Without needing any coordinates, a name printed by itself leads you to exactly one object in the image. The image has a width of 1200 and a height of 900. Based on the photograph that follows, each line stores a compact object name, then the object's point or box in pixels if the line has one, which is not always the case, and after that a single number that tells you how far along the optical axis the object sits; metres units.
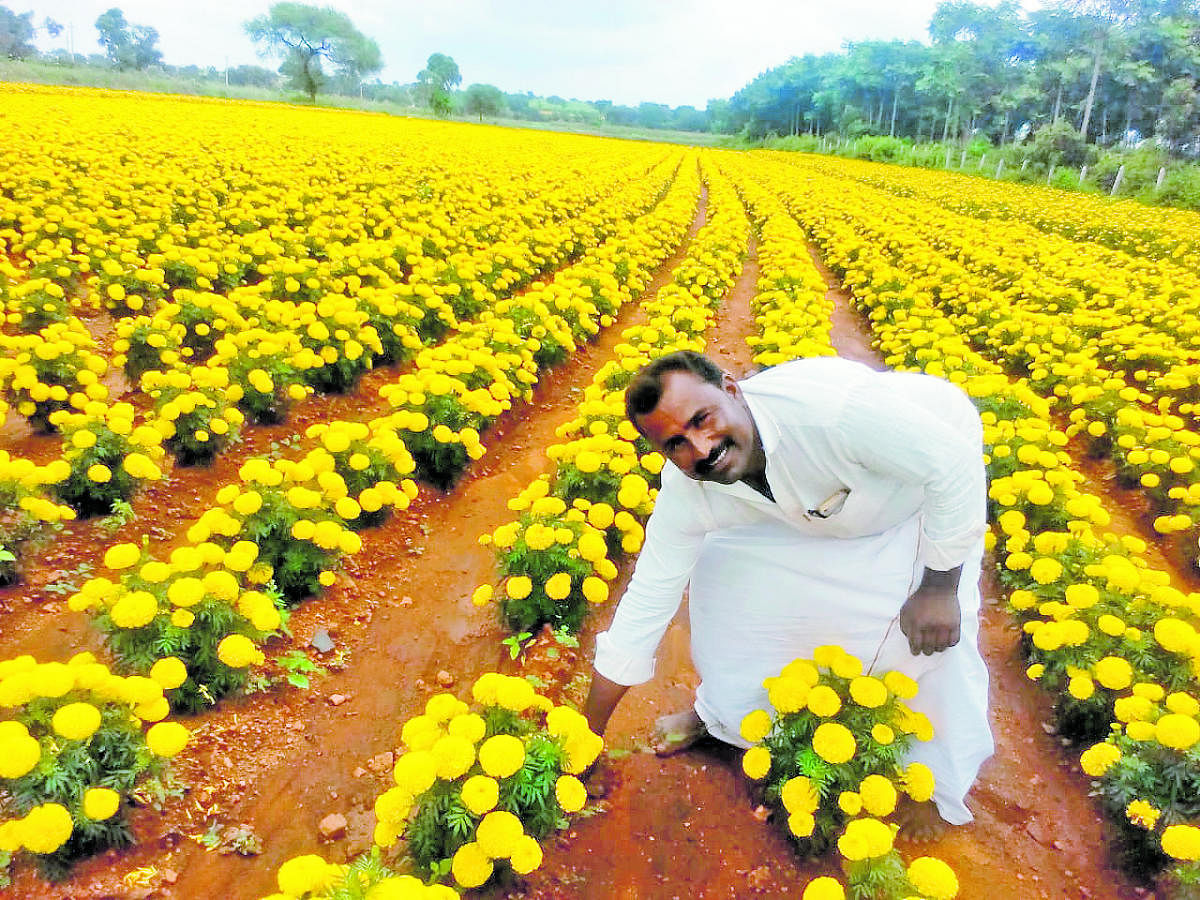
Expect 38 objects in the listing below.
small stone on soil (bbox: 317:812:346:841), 2.74
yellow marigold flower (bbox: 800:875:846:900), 1.97
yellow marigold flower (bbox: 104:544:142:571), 3.02
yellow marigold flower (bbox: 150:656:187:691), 2.64
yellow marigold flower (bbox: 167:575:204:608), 2.91
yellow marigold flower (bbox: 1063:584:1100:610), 3.09
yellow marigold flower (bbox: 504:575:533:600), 3.53
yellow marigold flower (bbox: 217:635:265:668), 2.86
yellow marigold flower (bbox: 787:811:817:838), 2.28
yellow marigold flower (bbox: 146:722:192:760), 2.37
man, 1.97
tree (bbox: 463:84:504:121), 81.19
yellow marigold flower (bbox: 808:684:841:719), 2.32
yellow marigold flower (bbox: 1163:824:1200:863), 2.17
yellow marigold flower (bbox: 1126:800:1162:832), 2.43
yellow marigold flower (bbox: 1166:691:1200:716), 2.51
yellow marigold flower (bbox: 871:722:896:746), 2.32
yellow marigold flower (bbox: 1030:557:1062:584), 3.34
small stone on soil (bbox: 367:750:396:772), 3.06
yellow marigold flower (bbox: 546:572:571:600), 3.46
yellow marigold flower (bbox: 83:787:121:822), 2.22
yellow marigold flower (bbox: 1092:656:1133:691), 2.78
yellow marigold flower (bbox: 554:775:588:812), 2.17
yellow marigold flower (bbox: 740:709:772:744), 2.47
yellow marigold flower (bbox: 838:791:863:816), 2.22
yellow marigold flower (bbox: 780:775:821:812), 2.32
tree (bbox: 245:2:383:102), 71.56
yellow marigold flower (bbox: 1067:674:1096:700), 2.90
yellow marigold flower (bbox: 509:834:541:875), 2.00
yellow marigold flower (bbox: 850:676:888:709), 2.32
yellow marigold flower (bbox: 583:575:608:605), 3.42
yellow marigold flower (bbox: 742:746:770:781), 2.41
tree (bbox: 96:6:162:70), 90.31
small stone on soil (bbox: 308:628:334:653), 3.68
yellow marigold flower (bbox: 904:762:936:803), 2.33
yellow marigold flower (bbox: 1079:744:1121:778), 2.56
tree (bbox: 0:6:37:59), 78.12
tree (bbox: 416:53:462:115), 96.94
